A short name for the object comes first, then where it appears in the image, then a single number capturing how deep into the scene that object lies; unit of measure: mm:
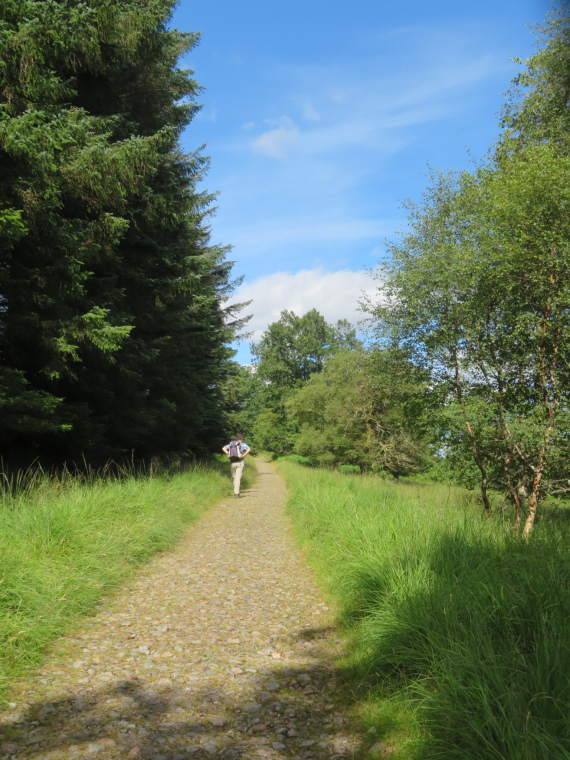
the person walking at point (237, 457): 14555
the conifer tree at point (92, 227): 6176
